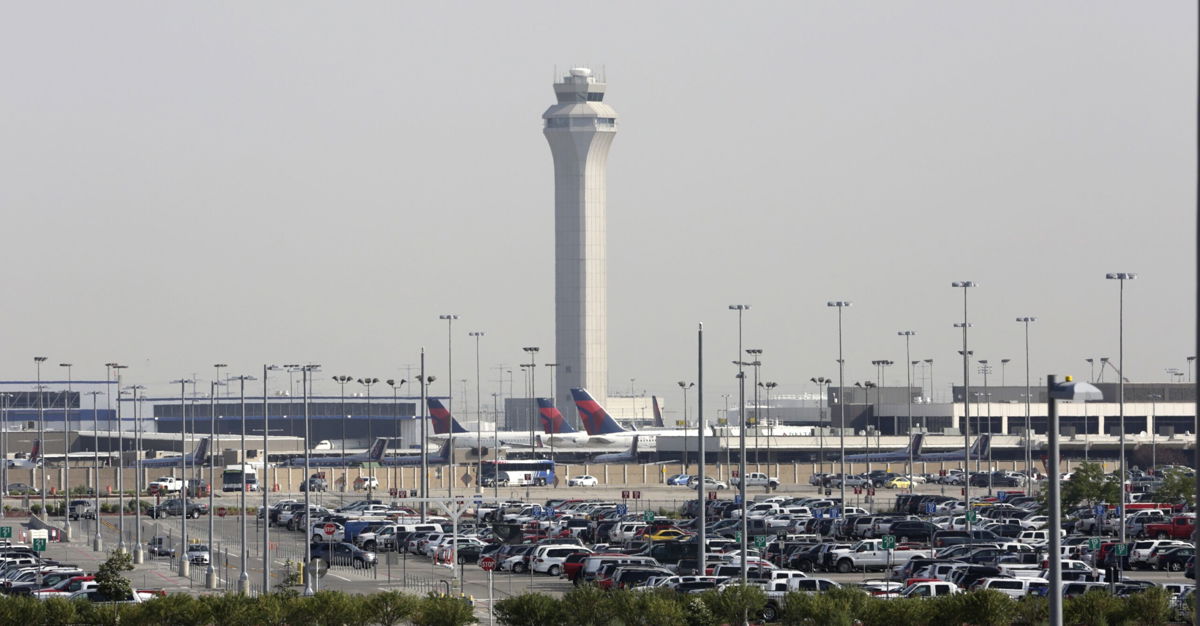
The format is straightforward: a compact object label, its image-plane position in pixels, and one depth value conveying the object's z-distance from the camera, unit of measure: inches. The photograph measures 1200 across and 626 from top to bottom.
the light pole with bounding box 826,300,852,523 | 4232.3
